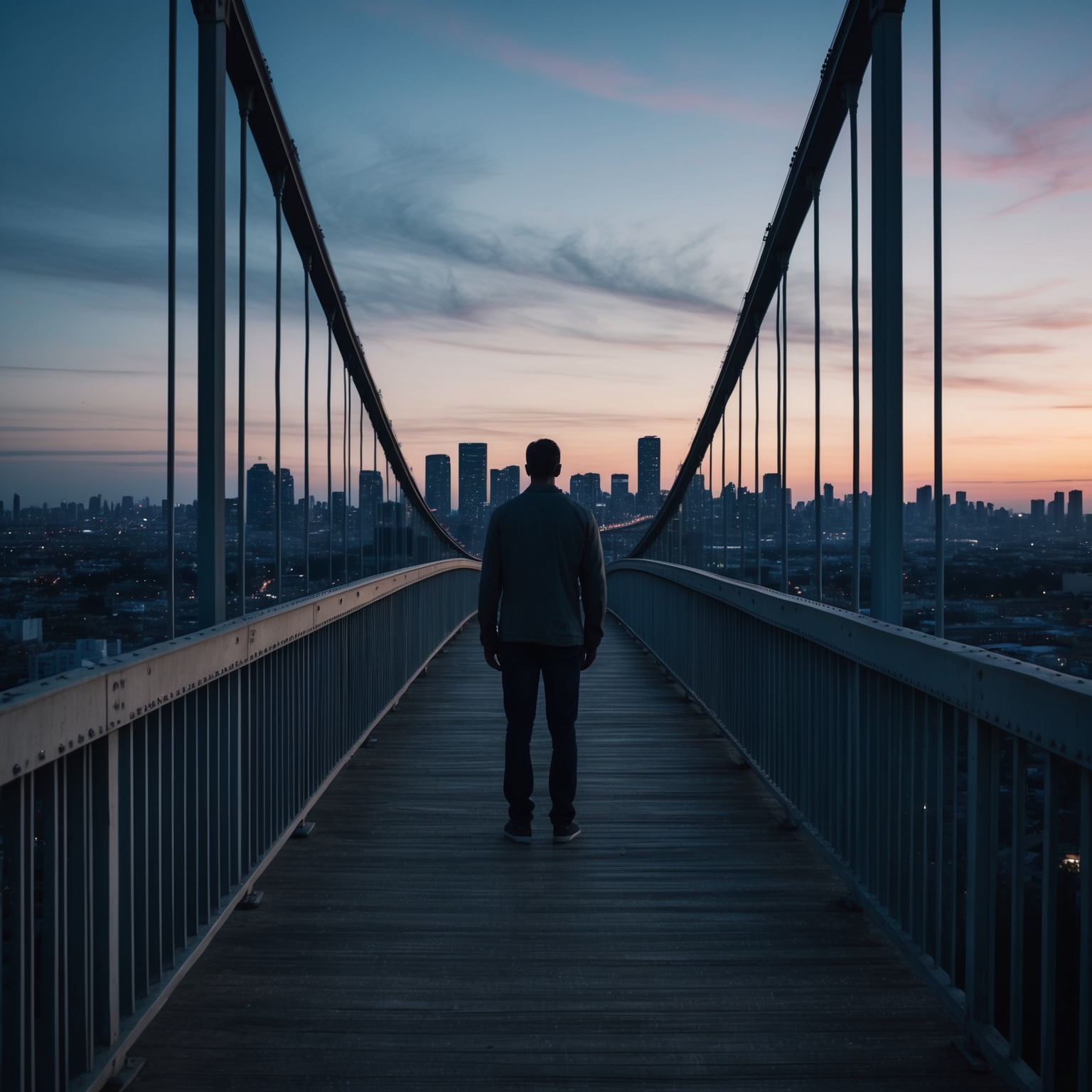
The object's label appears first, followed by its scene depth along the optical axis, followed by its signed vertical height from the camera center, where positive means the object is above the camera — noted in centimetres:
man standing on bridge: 412 -32
